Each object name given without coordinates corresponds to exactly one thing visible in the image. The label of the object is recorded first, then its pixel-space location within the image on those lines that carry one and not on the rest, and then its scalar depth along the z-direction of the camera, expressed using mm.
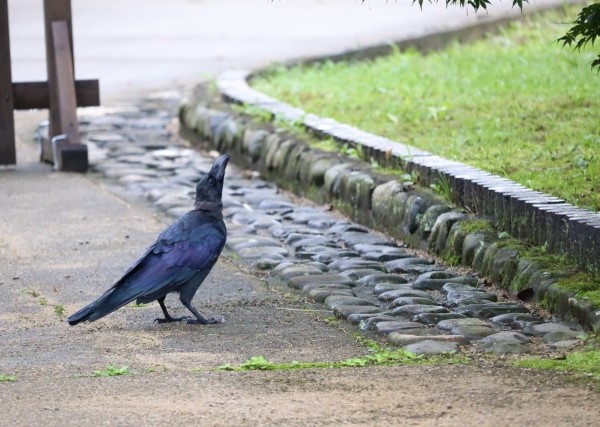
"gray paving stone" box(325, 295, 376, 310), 12766
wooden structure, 20375
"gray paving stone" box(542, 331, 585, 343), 11172
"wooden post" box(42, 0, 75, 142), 20766
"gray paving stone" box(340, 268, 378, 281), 14102
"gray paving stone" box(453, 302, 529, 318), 12258
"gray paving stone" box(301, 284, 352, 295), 13500
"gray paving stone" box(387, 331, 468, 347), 11148
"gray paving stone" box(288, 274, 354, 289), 13766
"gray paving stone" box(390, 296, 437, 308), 12687
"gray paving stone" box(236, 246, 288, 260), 15172
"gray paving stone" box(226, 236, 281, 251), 15703
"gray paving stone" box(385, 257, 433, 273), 14382
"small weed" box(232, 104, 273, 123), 21125
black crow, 11680
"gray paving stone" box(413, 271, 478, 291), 13461
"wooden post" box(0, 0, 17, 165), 20312
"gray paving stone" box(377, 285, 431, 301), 13008
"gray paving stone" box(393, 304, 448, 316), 12245
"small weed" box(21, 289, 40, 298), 13453
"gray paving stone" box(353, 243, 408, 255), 15172
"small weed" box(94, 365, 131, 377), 10266
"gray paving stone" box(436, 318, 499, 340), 11406
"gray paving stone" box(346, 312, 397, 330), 11945
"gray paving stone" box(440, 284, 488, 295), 13109
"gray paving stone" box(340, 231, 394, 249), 15745
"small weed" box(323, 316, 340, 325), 12228
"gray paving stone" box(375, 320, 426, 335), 11578
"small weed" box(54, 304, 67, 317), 12707
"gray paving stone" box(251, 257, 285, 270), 14729
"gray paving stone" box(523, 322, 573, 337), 11391
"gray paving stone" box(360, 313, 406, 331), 11836
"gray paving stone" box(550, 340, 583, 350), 10906
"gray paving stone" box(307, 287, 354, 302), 13154
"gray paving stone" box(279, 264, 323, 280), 14149
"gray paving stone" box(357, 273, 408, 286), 13778
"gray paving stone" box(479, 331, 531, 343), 11148
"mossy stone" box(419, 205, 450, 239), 14852
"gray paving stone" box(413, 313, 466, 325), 11961
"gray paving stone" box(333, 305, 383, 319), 12344
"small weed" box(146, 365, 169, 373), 10500
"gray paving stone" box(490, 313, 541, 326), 11930
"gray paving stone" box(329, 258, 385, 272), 14508
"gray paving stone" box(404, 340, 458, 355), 10859
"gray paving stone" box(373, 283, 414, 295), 13375
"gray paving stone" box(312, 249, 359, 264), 15016
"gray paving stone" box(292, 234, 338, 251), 15695
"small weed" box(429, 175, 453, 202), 15133
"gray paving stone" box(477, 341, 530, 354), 10898
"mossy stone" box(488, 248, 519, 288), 13008
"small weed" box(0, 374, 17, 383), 10117
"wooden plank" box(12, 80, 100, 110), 20805
